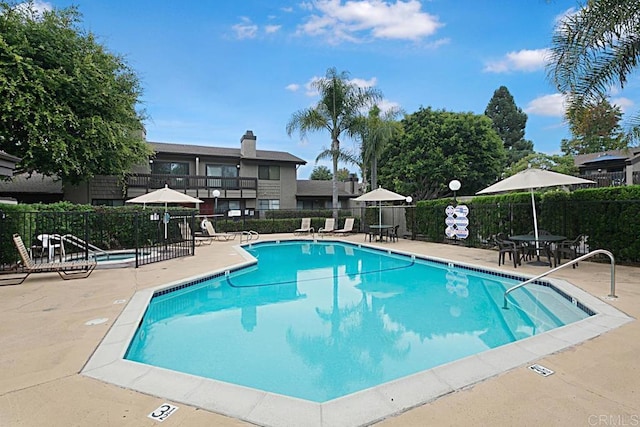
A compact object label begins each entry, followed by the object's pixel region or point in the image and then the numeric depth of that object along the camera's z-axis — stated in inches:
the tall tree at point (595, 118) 319.3
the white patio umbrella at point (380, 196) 633.4
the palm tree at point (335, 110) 814.5
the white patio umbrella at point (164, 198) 508.4
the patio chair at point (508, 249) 358.3
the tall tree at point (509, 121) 1950.1
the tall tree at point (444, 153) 976.3
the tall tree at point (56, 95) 505.4
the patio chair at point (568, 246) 345.7
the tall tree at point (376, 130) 824.9
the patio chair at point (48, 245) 346.9
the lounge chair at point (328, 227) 793.6
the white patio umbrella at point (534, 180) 333.1
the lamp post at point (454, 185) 530.0
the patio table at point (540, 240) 337.8
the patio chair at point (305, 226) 826.2
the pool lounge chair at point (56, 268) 286.5
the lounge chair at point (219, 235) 661.3
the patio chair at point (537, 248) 352.3
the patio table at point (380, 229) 649.5
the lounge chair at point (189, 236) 536.8
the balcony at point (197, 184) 831.6
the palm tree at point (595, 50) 277.9
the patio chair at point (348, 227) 778.8
